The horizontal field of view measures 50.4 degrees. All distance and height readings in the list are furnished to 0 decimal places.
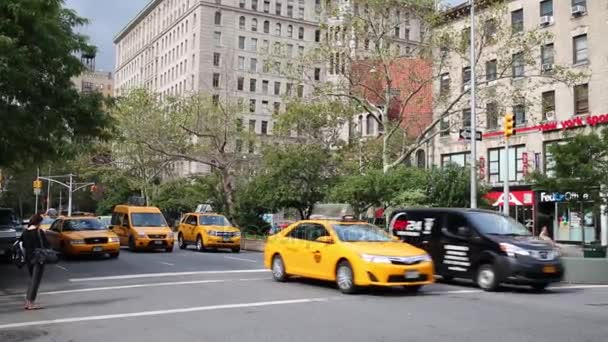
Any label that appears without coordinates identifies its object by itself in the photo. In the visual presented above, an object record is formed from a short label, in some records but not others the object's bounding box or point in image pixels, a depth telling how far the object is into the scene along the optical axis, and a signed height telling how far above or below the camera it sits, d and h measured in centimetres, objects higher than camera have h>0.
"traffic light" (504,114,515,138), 2330 +368
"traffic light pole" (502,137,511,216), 2433 +121
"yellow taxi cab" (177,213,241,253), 2733 -45
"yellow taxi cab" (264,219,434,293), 1241 -65
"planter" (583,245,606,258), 1877 -65
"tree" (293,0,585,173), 3000 +864
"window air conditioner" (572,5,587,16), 3819 +1297
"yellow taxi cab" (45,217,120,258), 2211 -63
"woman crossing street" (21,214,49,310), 1126 -57
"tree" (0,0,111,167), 1449 +320
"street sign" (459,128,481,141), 2572 +370
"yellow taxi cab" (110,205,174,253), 2589 -30
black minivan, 1362 -43
